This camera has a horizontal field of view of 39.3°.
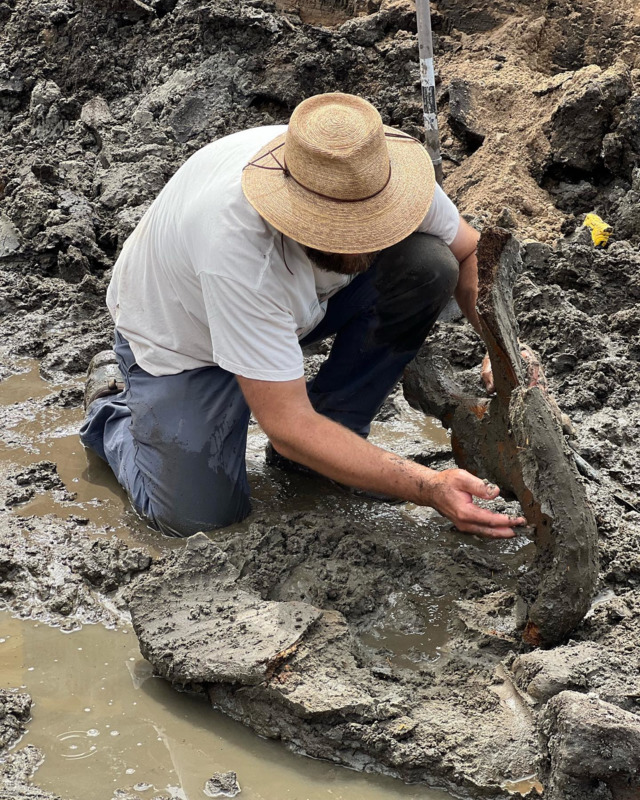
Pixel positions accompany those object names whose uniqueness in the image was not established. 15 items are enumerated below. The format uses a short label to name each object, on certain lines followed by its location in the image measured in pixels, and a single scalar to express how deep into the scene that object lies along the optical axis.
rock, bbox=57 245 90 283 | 4.93
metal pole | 4.57
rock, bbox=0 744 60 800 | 1.92
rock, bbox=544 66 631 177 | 4.71
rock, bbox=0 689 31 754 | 2.08
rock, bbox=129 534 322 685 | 2.21
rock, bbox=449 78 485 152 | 5.12
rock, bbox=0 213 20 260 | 5.24
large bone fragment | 2.17
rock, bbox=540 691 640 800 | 1.76
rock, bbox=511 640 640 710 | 2.05
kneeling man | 2.30
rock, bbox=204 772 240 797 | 1.96
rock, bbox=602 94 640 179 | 4.61
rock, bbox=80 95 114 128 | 6.18
